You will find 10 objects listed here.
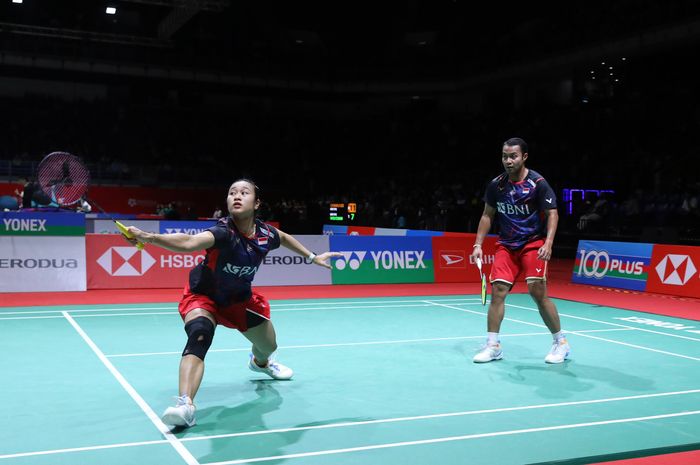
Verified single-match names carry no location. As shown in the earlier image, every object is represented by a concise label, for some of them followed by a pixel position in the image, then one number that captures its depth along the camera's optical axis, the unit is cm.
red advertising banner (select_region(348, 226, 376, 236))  2188
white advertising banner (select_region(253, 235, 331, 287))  1460
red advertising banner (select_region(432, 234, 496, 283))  1599
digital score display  3147
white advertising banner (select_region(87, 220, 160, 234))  1980
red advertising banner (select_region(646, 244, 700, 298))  1346
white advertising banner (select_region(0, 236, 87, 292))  1270
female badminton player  488
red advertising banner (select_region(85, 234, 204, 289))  1339
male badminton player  728
